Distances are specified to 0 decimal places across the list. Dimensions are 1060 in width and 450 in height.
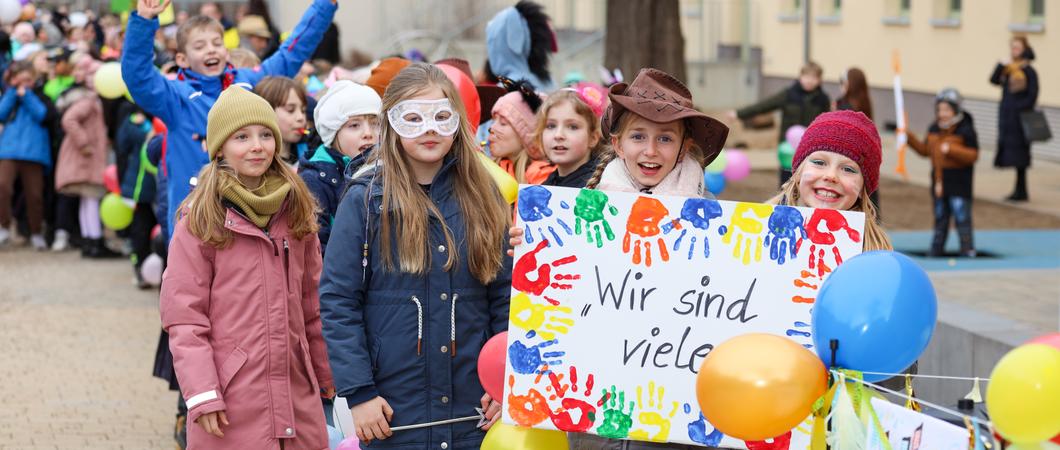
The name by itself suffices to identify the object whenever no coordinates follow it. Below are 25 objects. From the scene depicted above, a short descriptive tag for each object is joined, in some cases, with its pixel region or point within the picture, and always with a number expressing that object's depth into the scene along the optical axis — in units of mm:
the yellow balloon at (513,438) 4586
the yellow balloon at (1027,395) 3061
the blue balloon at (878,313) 3551
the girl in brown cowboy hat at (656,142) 4684
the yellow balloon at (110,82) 12328
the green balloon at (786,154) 13305
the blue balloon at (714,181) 11448
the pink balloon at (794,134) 13180
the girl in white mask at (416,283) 4539
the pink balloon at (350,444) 5441
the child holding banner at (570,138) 6223
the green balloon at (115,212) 13289
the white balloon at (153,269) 11984
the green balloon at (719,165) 11334
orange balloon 3477
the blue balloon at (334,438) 5793
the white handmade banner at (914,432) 3324
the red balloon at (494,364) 4441
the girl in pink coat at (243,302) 4938
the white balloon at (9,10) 17875
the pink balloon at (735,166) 12516
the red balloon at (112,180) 13438
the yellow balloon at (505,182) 5811
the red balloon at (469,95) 6918
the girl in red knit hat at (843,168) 4613
